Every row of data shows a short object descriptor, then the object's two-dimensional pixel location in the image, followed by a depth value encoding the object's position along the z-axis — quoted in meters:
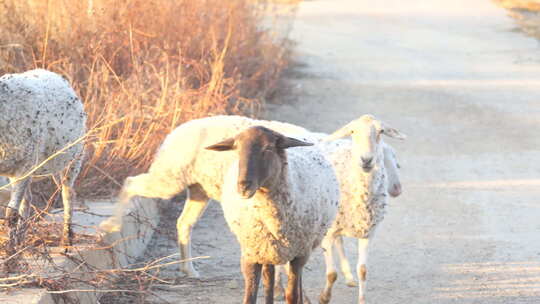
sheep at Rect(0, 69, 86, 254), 11.55
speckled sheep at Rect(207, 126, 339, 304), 10.08
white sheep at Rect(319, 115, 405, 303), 13.16
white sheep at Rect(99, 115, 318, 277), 13.75
